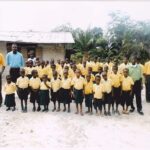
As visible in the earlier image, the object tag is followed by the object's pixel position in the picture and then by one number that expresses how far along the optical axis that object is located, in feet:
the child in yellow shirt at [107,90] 17.70
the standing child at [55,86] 18.23
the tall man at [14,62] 18.97
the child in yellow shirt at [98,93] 17.55
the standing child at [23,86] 17.95
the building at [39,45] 32.25
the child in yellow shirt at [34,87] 18.12
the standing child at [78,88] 17.74
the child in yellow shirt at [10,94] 18.07
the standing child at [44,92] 17.99
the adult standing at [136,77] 18.59
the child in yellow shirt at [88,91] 17.88
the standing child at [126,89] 17.98
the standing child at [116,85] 18.18
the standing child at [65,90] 18.13
